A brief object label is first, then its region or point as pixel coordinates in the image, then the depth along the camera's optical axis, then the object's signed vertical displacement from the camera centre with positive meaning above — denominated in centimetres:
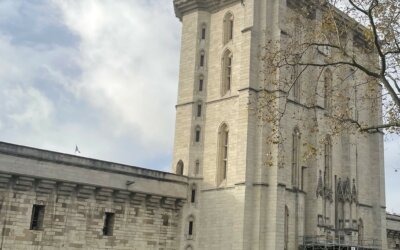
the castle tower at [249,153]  3294 +726
